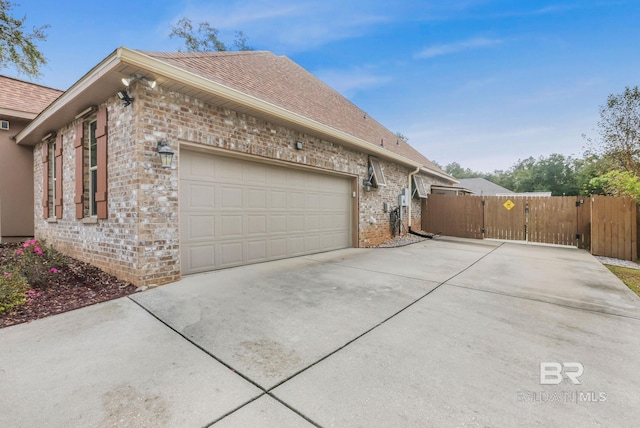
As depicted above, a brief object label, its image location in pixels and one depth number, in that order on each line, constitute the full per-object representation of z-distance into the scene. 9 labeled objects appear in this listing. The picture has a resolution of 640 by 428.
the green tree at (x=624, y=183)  7.08
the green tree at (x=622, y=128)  13.24
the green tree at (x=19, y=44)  5.88
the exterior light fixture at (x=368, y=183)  8.37
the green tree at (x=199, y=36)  18.64
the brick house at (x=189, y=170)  3.97
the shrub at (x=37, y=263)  3.94
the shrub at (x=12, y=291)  3.20
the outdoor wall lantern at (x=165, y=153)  4.00
